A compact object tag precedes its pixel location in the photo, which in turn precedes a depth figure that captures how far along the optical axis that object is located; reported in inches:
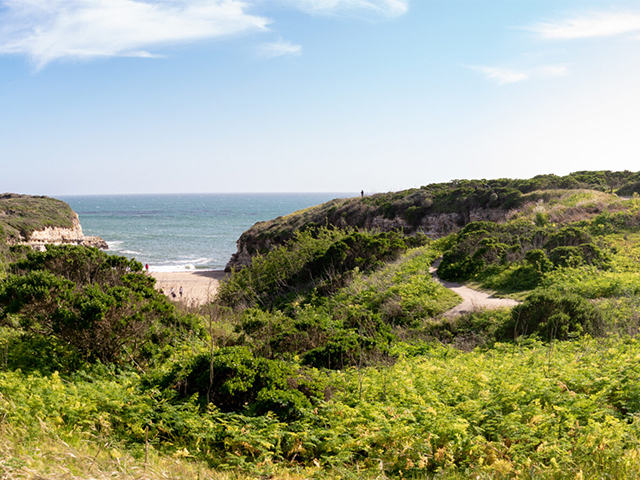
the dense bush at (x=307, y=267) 690.2
